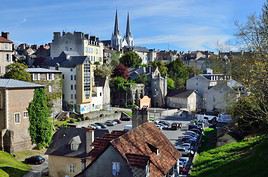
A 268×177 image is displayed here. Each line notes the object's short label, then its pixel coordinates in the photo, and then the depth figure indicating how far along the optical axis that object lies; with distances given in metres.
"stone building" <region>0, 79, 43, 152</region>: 41.59
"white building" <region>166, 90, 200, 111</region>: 85.50
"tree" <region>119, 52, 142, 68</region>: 104.29
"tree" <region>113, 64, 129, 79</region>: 88.88
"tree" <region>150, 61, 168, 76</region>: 100.88
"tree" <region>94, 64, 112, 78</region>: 83.38
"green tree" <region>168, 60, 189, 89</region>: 104.28
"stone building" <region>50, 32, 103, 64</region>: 89.56
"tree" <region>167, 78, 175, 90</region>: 96.06
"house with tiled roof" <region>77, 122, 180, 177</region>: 23.41
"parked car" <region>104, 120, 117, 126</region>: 62.22
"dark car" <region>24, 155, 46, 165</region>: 38.38
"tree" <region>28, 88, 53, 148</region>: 44.69
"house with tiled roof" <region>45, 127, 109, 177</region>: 31.50
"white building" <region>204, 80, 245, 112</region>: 80.31
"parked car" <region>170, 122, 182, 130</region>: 60.83
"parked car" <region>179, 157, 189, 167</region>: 36.72
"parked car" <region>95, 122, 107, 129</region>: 59.00
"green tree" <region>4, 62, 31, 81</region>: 55.47
